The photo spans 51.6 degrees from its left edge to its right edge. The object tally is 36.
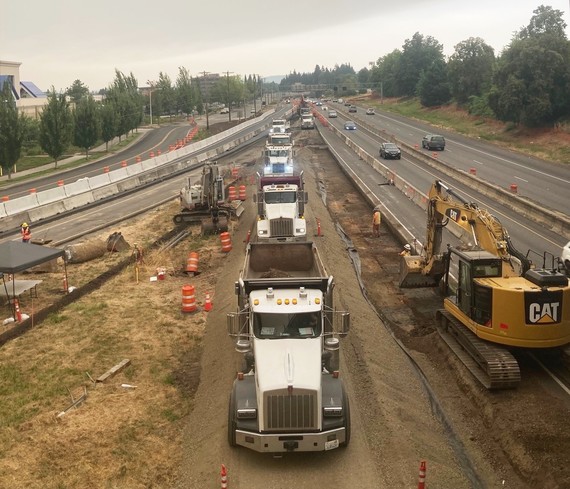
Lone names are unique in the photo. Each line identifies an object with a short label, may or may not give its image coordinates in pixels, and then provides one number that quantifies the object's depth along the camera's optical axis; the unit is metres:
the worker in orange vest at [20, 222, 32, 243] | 26.70
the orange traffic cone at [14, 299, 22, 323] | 19.84
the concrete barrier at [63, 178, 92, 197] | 40.66
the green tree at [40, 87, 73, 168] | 59.41
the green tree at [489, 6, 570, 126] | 66.56
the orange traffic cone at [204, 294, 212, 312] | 20.81
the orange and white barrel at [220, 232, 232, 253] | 28.88
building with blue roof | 102.44
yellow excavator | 14.19
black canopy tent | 19.19
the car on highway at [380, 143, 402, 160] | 57.88
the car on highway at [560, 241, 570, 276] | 19.08
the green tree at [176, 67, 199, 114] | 127.62
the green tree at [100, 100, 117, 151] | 73.81
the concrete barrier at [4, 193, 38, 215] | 34.45
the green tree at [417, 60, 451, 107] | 114.38
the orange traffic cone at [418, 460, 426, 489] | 9.93
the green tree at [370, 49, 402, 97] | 162.75
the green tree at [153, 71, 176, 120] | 130.25
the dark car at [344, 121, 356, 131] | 88.43
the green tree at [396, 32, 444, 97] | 152.12
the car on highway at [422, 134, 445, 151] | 63.09
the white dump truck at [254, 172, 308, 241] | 26.64
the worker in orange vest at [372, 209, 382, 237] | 31.30
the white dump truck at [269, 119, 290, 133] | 65.72
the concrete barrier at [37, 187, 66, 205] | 37.59
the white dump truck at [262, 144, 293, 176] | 39.34
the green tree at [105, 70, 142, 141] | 80.88
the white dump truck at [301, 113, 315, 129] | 91.19
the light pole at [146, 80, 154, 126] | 118.75
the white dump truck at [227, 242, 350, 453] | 10.93
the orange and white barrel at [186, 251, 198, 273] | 25.41
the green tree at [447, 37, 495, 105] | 102.56
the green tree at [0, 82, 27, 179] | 51.56
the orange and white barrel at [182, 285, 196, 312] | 20.69
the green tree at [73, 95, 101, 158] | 67.75
